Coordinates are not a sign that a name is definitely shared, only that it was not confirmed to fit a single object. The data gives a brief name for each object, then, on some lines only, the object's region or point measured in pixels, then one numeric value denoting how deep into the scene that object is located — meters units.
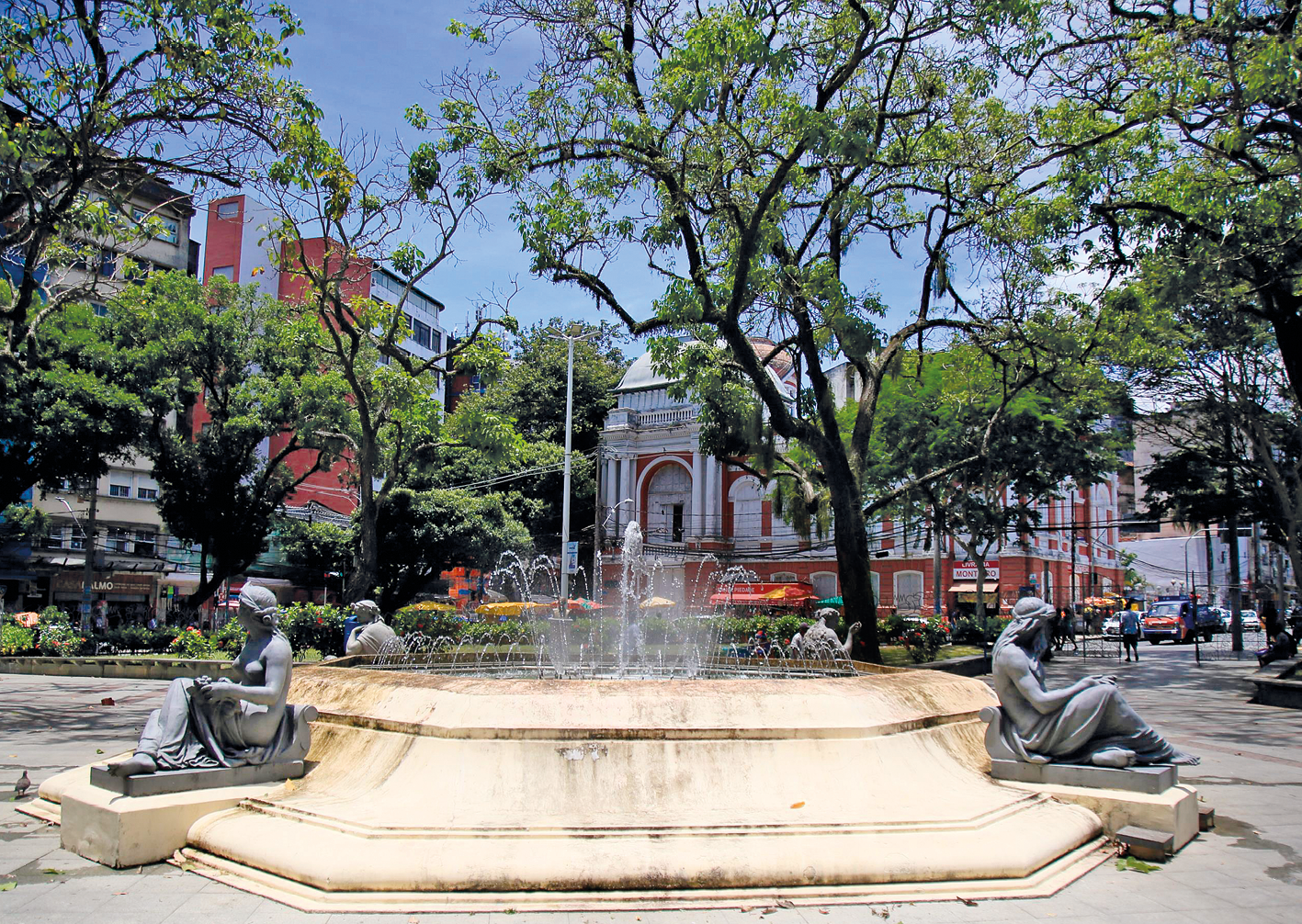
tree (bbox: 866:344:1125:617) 20.56
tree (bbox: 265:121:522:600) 12.75
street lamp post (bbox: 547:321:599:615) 22.47
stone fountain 3.94
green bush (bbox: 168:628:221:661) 17.52
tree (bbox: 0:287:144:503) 18.50
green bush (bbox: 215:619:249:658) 17.66
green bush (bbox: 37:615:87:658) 18.48
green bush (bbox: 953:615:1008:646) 22.13
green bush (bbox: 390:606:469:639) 18.02
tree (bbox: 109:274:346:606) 20.75
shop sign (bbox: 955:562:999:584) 34.59
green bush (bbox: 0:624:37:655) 18.30
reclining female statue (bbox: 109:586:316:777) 4.84
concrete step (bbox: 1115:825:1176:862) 4.66
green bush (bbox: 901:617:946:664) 18.88
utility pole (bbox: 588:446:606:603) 27.56
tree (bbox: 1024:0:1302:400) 11.10
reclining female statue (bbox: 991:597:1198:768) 5.20
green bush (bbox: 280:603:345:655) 16.31
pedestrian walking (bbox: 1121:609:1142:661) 21.70
